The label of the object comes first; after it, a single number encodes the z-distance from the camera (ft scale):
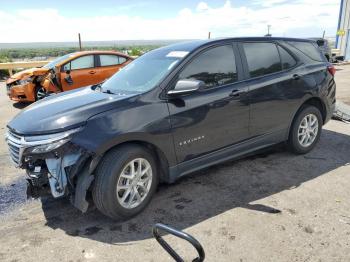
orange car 33.30
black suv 11.16
